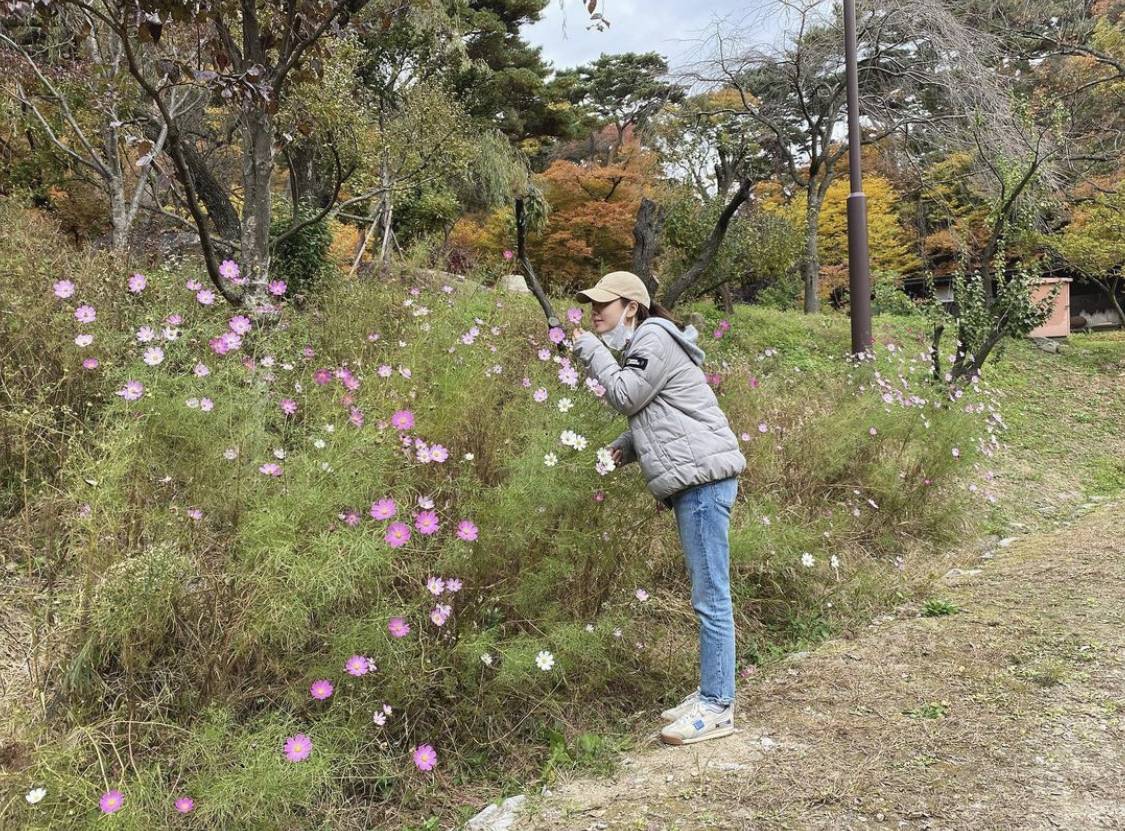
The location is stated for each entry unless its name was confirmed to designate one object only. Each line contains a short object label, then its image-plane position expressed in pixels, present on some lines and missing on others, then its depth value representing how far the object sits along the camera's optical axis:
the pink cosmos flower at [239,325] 2.45
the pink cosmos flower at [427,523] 2.12
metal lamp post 6.33
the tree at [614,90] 20.42
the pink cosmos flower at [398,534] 2.00
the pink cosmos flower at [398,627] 1.96
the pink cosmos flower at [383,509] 2.02
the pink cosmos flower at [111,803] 1.54
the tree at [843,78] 9.95
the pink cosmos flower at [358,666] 1.90
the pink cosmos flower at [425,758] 2.00
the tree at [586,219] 14.66
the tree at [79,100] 4.89
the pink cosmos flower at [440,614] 2.05
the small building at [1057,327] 14.33
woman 2.21
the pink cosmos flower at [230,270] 2.81
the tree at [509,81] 16.28
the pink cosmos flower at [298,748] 1.75
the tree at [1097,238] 11.99
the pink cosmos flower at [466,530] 2.14
